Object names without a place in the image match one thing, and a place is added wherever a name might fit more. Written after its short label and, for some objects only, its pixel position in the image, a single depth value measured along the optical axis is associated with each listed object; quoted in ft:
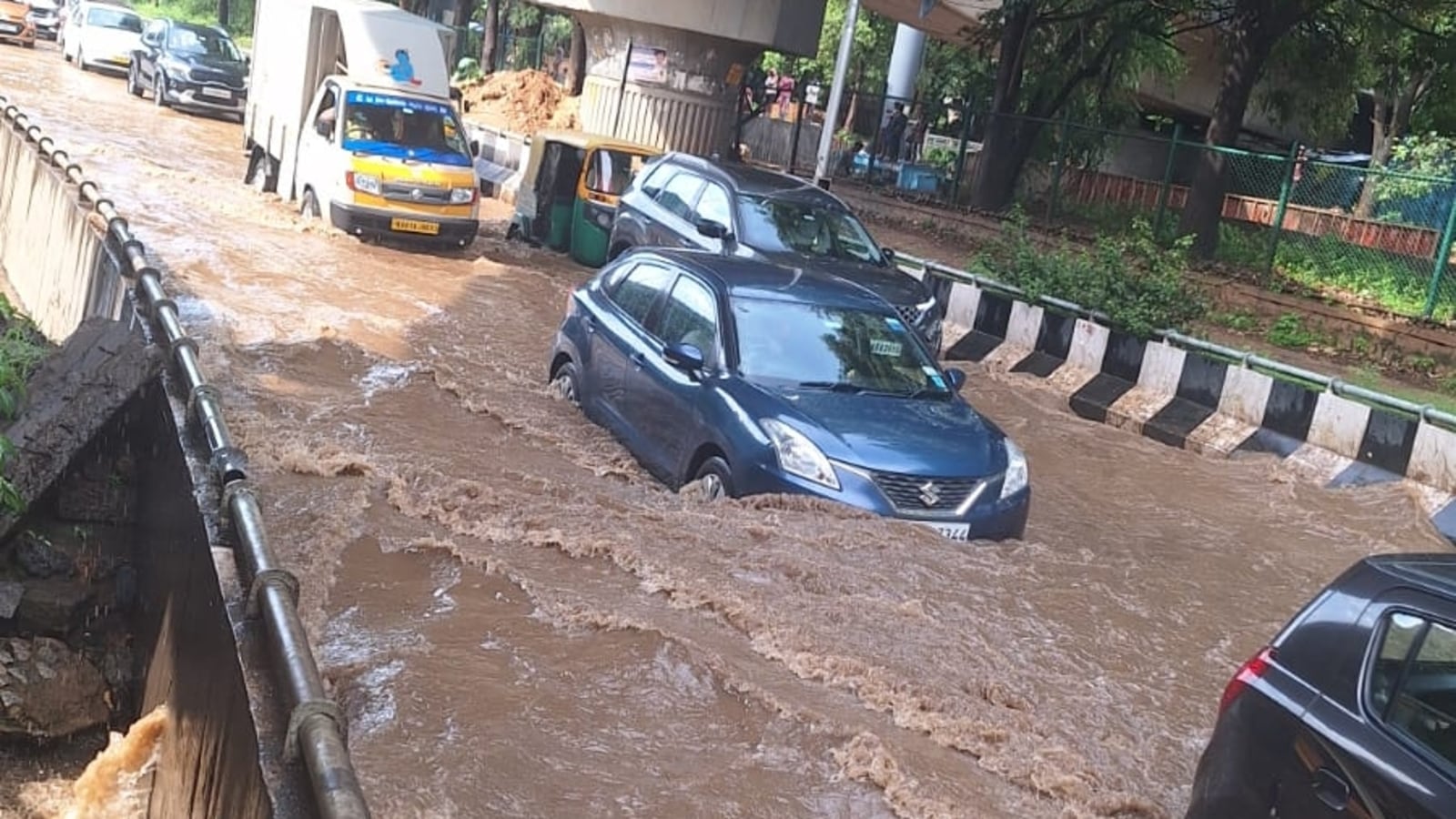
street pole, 62.23
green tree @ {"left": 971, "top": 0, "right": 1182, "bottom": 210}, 74.28
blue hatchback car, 24.99
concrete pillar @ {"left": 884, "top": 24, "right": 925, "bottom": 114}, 110.42
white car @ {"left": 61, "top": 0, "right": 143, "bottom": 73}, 112.47
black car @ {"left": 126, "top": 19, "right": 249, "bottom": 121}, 95.61
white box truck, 54.70
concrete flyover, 78.12
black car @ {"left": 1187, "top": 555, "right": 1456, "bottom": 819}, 12.42
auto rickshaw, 57.52
